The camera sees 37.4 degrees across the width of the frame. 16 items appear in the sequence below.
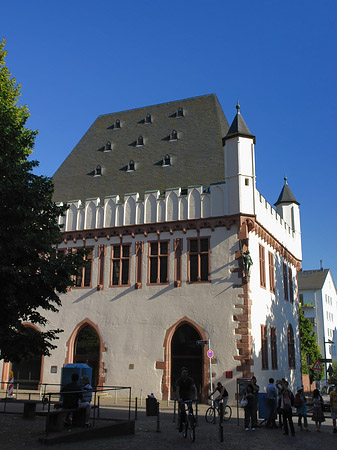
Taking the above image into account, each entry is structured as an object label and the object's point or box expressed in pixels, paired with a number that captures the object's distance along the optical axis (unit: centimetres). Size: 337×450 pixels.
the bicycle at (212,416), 1730
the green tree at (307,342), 5434
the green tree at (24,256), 1359
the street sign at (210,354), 2372
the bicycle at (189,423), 1234
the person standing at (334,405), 1559
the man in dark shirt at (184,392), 1291
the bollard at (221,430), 1205
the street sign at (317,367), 2346
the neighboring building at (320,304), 7544
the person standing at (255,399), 1566
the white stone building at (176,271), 2498
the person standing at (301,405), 1590
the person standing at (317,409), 1573
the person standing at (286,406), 1460
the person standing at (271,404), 1583
